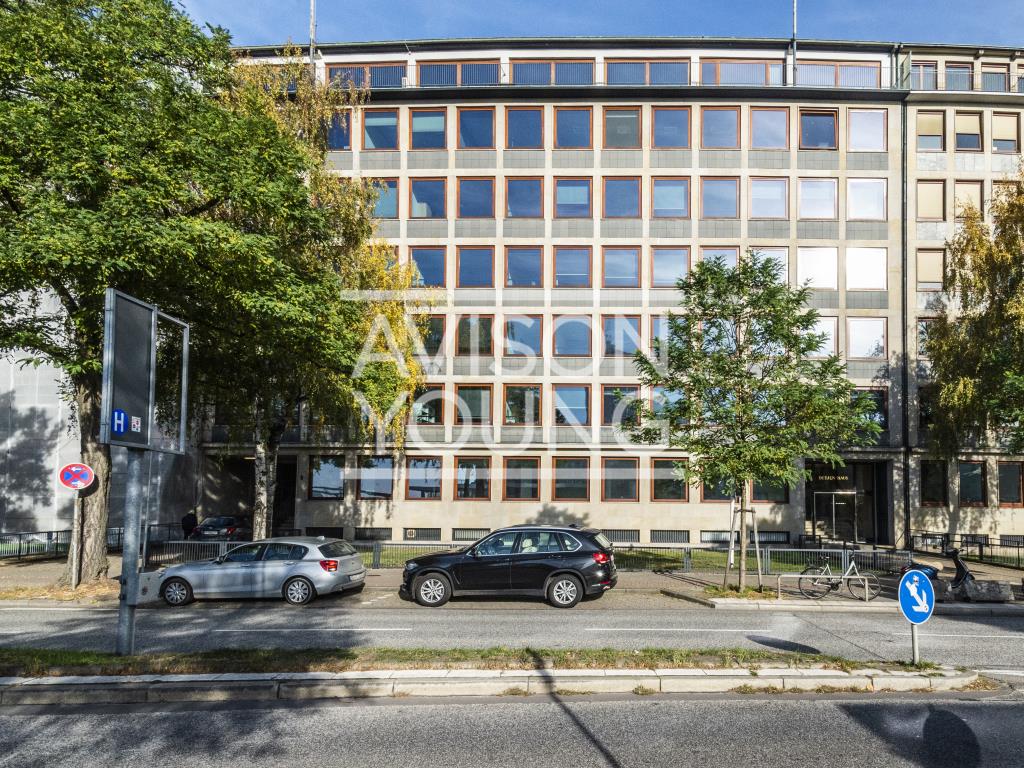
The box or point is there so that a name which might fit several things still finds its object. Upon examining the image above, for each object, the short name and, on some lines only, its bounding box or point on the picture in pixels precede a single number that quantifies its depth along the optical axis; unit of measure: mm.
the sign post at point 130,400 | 9812
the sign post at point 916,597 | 9594
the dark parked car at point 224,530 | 29875
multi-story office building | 32125
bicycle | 17219
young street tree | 17031
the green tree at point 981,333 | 23094
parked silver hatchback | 16656
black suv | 16281
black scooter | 16750
